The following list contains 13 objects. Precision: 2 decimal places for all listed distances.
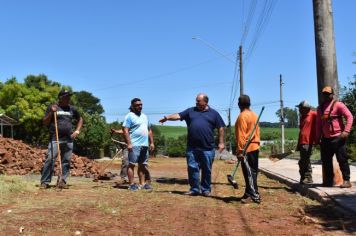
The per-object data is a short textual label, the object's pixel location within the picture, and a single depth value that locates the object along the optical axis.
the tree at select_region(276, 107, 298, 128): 101.48
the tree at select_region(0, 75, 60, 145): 51.28
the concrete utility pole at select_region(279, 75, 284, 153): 47.66
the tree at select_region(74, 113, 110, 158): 50.22
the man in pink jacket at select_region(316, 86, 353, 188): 9.87
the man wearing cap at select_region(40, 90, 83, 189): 10.56
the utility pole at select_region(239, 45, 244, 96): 31.48
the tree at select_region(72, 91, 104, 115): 95.88
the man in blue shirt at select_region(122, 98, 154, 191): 10.87
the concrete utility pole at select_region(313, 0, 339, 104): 11.07
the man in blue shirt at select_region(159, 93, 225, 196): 10.05
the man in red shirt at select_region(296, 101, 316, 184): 11.15
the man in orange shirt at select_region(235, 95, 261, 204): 8.94
